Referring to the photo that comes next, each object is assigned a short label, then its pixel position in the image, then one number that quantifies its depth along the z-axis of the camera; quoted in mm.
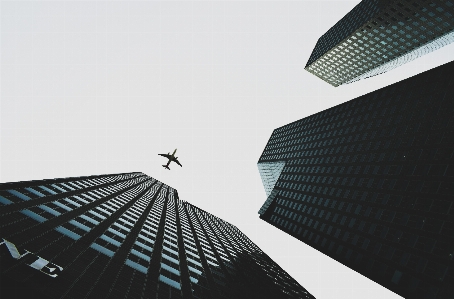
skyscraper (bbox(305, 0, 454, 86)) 93938
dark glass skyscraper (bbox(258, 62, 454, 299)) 52875
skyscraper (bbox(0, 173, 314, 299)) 24672
